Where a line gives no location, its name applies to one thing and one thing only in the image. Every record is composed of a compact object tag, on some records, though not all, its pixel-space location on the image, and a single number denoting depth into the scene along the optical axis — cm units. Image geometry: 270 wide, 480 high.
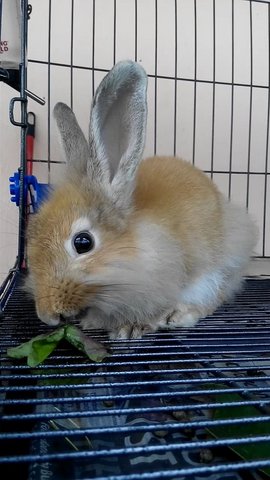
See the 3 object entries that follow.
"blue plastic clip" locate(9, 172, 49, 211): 28
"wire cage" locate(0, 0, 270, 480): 11
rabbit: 17
